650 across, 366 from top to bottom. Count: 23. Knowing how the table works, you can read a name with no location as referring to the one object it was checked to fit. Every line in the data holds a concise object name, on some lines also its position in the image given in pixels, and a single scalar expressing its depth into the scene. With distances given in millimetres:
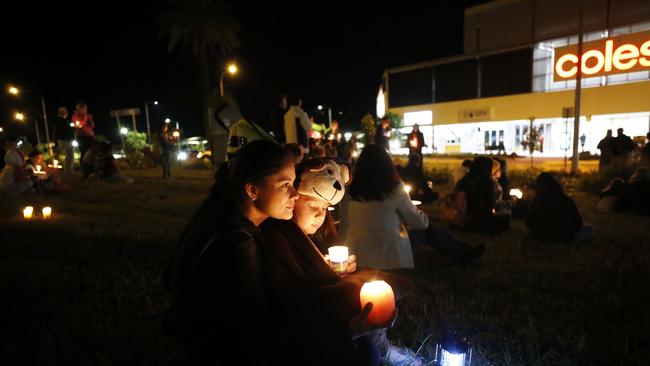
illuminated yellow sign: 21859
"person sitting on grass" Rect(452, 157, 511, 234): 6188
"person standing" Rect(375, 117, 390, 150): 11289
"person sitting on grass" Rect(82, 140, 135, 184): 13336
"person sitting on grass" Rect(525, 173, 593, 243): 5812
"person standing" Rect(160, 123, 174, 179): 14758
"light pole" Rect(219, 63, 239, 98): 19609
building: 25091
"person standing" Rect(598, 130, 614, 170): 14336
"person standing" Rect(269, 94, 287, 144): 8547
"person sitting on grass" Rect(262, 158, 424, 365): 1744
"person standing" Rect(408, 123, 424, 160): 12711
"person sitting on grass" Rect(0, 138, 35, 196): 9773
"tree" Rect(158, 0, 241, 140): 30375
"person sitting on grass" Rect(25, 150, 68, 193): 10922
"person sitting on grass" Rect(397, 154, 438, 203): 9484
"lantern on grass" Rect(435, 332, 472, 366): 2500
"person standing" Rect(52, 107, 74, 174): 13648
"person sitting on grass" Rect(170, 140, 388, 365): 1575
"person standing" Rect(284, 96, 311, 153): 8336
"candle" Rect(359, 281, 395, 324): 1874
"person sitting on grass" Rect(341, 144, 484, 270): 3803
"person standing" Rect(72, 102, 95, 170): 13659
